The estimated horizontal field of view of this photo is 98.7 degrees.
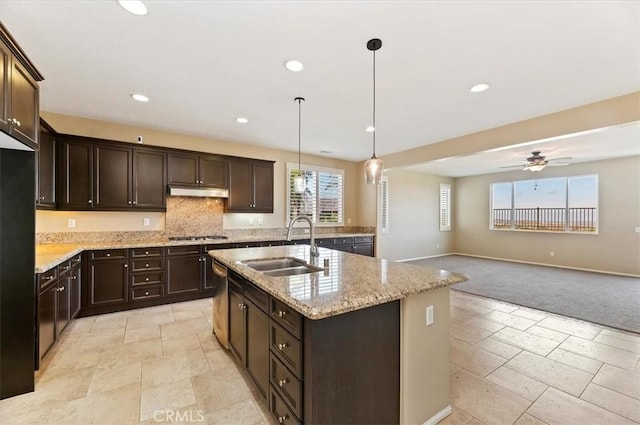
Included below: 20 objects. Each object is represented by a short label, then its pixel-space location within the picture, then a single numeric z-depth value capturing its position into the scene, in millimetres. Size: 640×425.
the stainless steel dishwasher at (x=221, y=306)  2619
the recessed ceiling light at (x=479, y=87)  2887
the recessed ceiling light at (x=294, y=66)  2490
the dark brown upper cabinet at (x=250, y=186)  4871
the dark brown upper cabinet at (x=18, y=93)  1736
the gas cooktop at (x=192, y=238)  4469
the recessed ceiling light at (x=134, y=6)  1785
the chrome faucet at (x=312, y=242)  2523
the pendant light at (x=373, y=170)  2596
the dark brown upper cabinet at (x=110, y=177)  3656
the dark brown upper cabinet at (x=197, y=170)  4348
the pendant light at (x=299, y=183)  3402
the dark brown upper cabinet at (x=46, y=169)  3160
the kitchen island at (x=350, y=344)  1371
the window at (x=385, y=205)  7414
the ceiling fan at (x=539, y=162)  5170
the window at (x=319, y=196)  5820
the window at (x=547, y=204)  6859
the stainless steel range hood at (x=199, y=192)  4293
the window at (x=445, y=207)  9150
